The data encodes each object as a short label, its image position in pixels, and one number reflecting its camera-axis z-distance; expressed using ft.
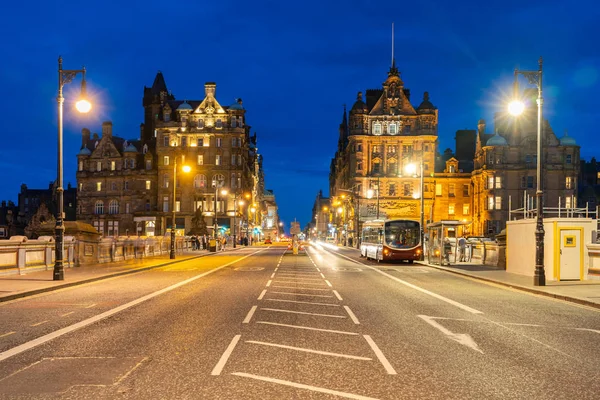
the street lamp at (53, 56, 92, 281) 71.72
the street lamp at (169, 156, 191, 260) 132.87
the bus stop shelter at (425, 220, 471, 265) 112.29
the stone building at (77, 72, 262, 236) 327.06
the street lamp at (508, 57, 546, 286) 67.26
